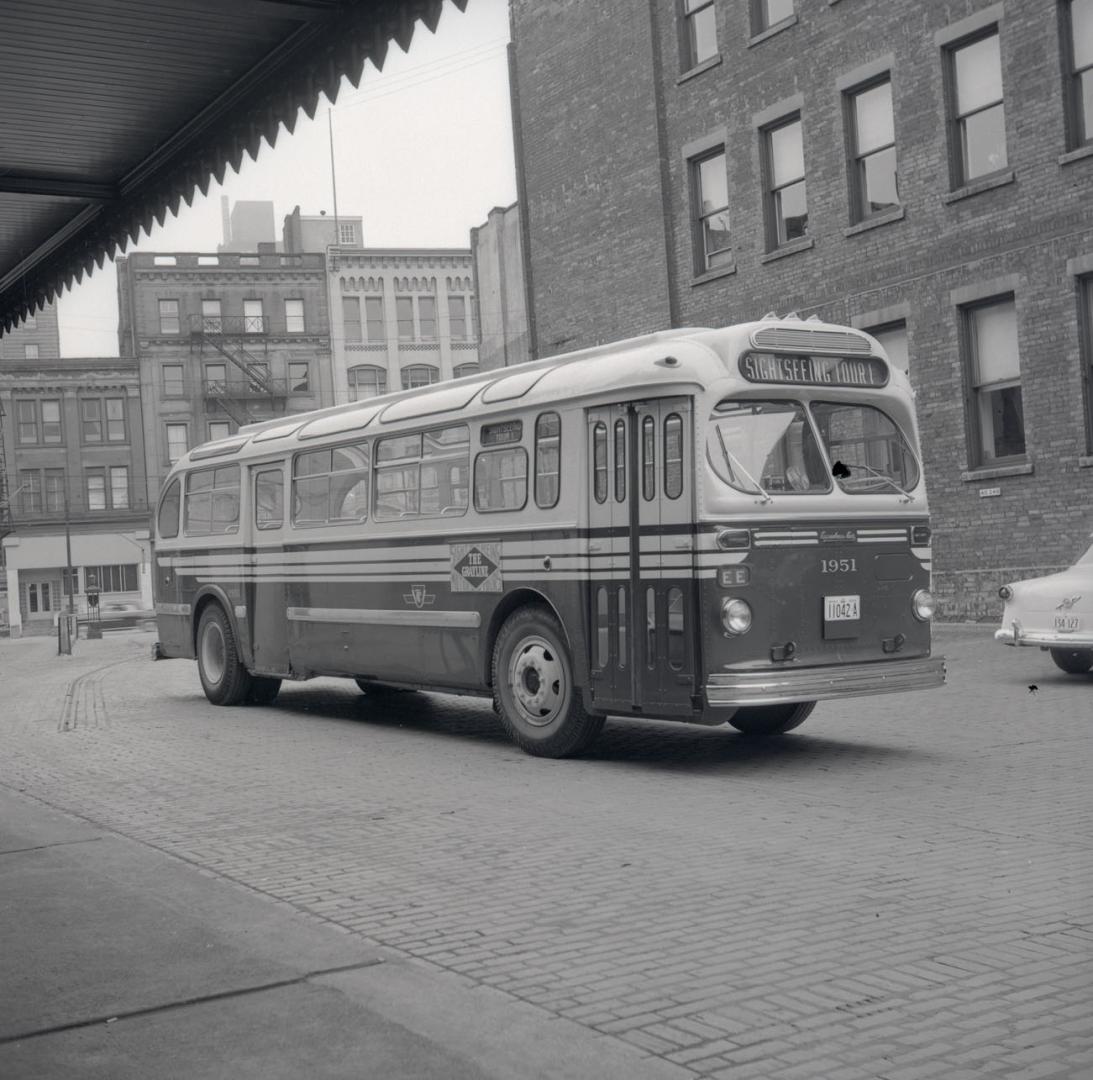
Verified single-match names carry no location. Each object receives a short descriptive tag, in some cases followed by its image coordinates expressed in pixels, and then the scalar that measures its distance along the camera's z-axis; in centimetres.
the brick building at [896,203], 2077
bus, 1038
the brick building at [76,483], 7144
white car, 1473
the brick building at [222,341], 7319
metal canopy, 404
